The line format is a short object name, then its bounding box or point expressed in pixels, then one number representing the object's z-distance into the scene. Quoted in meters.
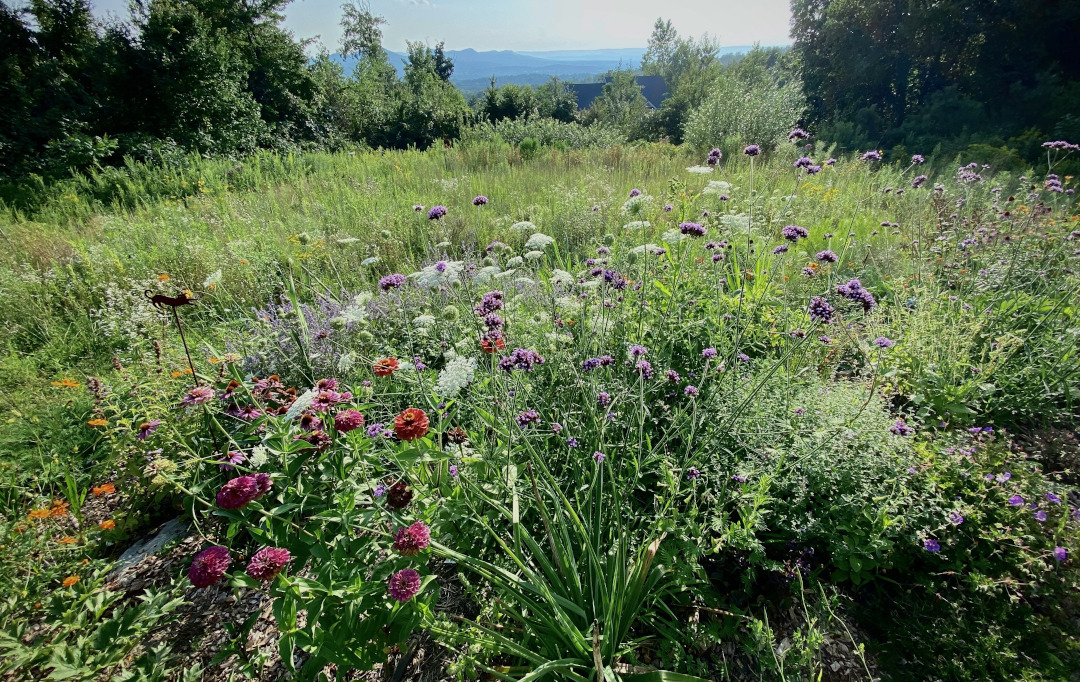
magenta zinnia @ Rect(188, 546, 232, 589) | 1.10
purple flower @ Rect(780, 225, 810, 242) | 1.88
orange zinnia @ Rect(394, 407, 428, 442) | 1.16
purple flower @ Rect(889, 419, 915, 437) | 1.77
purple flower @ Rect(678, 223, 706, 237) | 1.93
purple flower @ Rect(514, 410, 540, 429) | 1.63
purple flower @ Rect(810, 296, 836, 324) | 1.56
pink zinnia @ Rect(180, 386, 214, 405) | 1.43
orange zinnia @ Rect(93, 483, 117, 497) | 1.83
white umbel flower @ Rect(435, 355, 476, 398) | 1.43
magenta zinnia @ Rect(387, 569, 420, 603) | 1.12
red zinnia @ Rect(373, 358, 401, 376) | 1.44
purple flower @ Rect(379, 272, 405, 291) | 1.83
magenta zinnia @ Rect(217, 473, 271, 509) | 1.13
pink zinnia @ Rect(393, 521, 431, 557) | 1.17
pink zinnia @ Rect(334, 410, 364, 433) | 1.23
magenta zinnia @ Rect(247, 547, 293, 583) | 1.07
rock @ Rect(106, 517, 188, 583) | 1.83
